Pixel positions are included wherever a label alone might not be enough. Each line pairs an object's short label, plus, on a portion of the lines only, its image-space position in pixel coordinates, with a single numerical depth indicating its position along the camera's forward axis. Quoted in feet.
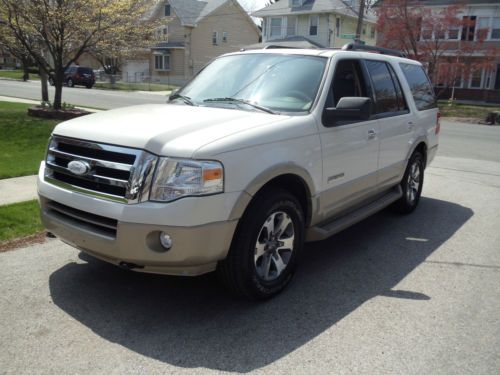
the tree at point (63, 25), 42.22
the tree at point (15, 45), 44.58
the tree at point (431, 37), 91.89
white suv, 11.03
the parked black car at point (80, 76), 127.95
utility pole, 77.63
